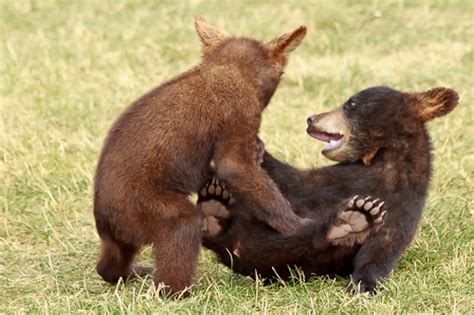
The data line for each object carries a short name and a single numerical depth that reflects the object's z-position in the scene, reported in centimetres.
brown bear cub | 1176
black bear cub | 1223
